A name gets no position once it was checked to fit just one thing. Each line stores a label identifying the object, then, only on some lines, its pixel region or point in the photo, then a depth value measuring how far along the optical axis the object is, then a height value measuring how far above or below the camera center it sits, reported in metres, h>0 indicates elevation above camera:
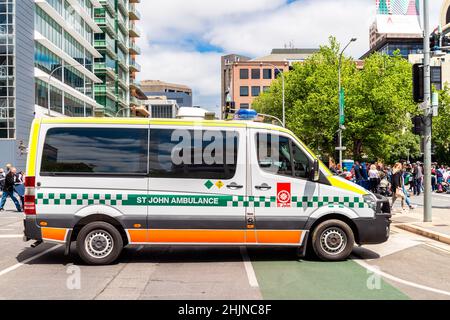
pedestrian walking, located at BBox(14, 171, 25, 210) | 18.67 -1.03
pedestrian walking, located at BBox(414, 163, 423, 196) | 26.44 -1.00
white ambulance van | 8.23 -0.45
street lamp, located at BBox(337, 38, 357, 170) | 30.03 +3.14
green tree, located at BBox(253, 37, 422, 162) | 41.78 +4.79
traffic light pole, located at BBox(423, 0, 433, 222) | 13.63 +0.92
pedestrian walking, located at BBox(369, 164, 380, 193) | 22.27 -0.84
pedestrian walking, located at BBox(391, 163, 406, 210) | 16.36 -0.76
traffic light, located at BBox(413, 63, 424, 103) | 13.69 +2.15
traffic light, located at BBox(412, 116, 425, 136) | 13.64 +0.93
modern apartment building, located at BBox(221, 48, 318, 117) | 114.98 +18.61
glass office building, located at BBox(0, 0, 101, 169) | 40.69 +8.78
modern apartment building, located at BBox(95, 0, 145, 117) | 68.44 +16.59
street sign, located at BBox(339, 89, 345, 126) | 29.83 +3.34
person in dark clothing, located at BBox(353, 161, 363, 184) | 24.87 -0.59
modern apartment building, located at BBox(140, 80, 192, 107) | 194.90 +26.30
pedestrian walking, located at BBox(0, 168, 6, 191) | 22.26 -0.77
